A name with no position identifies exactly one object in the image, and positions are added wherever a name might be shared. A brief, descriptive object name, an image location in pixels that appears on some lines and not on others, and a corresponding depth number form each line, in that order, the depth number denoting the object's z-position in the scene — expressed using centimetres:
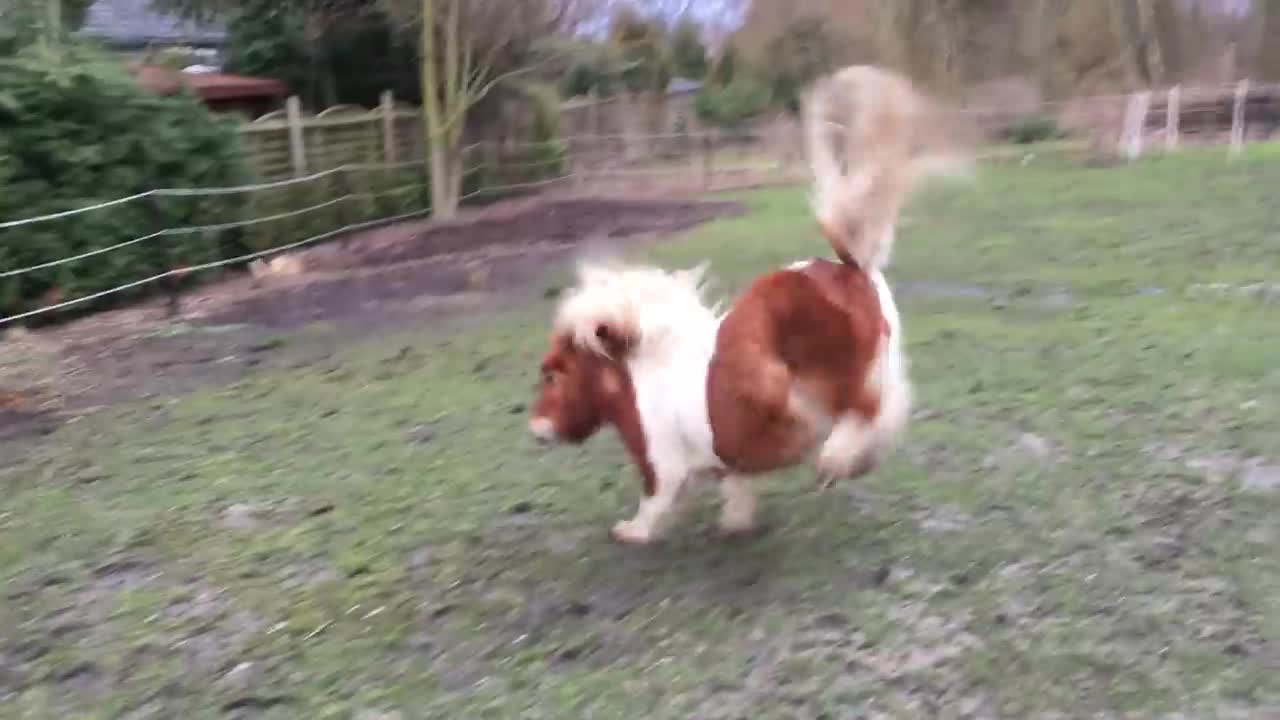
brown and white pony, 352
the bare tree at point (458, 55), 1859
